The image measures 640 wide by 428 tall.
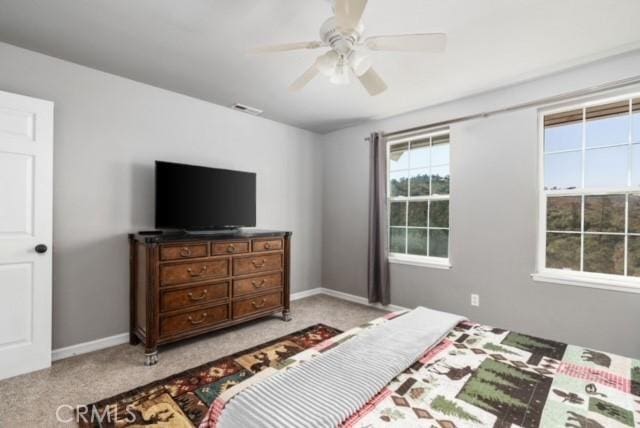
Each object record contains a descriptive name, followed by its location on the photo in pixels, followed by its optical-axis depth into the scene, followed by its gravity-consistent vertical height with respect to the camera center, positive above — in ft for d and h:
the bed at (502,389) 3.21 -2.23
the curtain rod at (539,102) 7.53 +3.40
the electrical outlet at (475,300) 10.00 -2.88
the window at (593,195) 7.80 +0.63
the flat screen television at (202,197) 9.25 +0.51
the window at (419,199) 11.28 +0.65
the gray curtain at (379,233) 12.31 -0.80
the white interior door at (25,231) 7.06 -0.55
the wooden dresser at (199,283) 8.01 -2.23
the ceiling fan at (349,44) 4.70 +3.06
